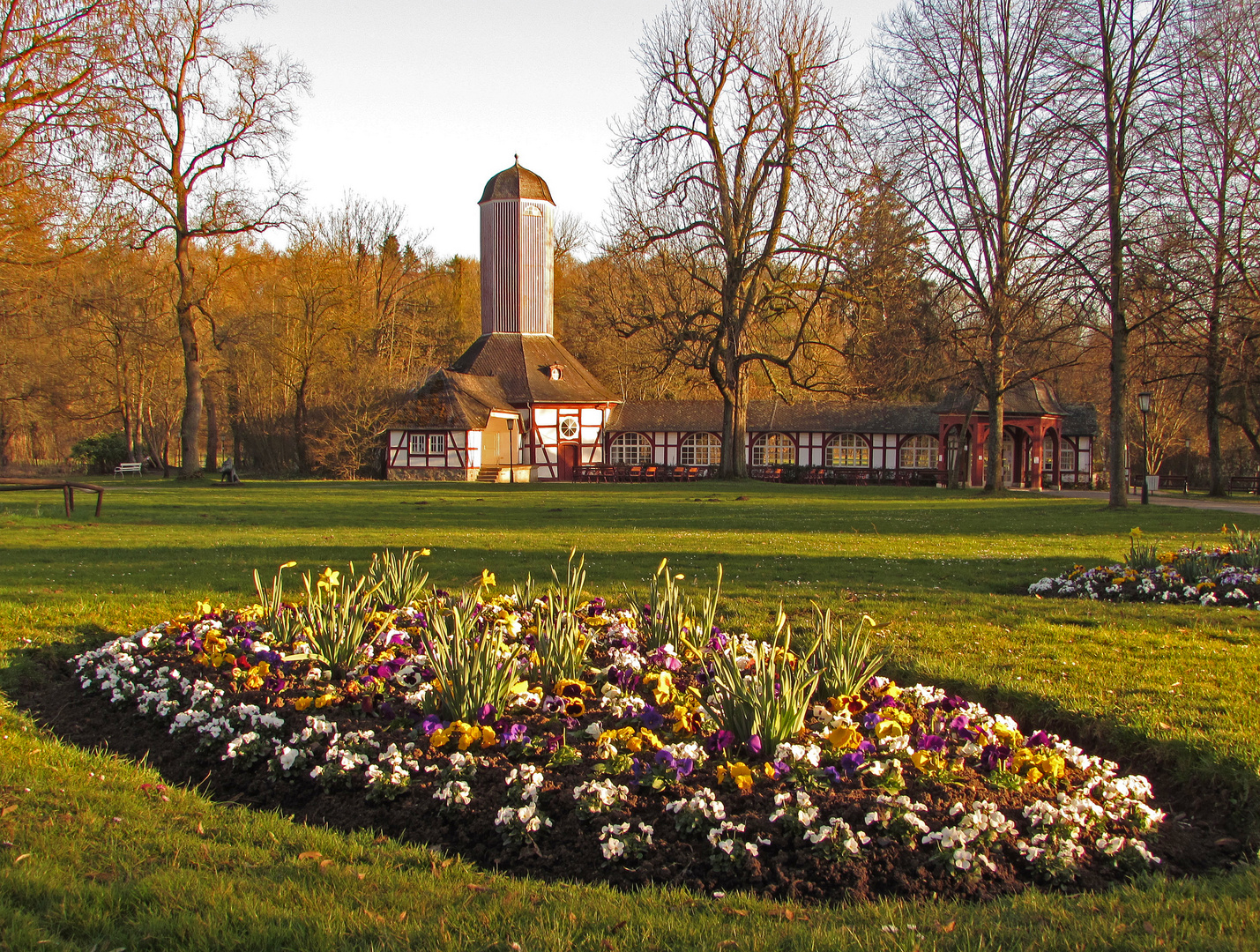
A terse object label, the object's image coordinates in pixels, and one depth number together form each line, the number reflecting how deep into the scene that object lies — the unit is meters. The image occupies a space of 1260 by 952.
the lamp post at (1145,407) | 25.69
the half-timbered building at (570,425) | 45.81
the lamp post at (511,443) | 48.78
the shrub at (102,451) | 47.66
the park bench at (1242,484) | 38.59
